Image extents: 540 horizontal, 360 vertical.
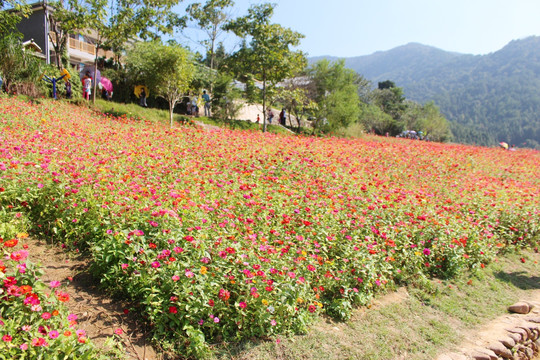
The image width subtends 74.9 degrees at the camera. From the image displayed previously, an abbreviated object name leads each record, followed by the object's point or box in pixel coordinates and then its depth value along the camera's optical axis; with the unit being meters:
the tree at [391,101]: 52.88
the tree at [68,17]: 15.47
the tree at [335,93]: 21.84
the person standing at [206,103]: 20.21
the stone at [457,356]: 3.54
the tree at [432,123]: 50.47
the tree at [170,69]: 14.34
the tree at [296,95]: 18.67
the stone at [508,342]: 4.02
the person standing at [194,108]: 20.38
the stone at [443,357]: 3.49
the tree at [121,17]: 15.56
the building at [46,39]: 21.72
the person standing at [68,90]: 15.80
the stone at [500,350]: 3.85
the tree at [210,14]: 23.64
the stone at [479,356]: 3.62
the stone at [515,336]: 4.13
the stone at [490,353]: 3.70
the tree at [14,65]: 13.66
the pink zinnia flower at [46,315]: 2.37
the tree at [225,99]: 21.09
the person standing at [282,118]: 25.53
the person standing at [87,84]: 16.38
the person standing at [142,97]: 19.21
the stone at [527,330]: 4.29
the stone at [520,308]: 4.70
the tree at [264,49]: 17.61
